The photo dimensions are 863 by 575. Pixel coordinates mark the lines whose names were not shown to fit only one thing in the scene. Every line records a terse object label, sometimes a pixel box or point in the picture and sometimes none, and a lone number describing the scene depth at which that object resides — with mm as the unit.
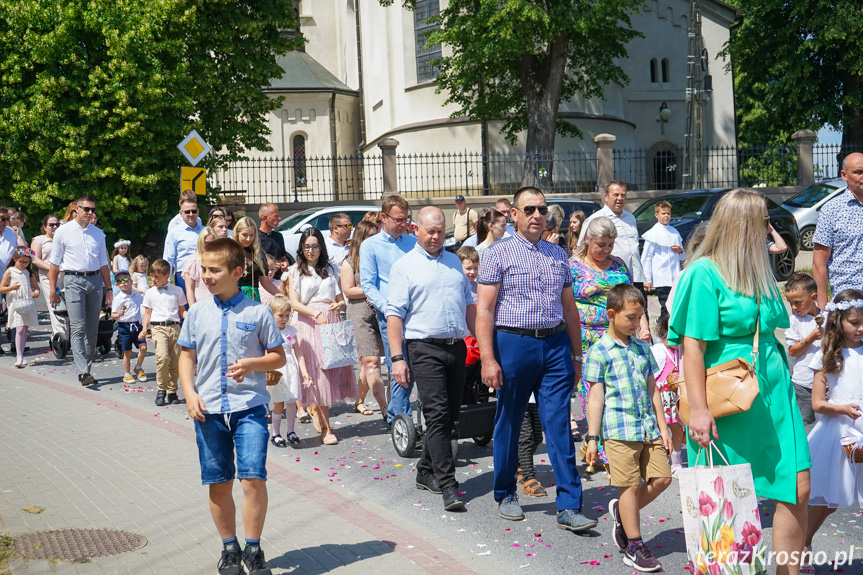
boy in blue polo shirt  4867
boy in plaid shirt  5172
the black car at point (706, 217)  18875
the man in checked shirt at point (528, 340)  5844
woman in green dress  4207
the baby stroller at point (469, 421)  7160
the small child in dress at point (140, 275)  13297
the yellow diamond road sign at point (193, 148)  15461
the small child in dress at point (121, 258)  14922
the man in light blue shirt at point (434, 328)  6508
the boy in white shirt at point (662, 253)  11914
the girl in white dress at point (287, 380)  8094
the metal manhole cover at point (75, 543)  5246
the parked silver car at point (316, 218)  21181
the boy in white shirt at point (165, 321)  10367
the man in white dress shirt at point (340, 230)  9914
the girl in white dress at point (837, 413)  5039
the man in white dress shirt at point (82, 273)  11227
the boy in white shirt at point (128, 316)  12227
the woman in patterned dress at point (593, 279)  7250
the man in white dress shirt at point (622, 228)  9562
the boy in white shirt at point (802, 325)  6861
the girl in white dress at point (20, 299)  13211
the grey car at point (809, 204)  23844
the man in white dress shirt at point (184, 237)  10227
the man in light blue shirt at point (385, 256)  8023
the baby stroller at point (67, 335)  13125
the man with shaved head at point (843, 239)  6465
